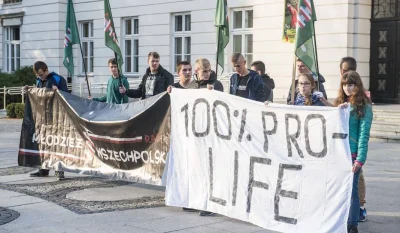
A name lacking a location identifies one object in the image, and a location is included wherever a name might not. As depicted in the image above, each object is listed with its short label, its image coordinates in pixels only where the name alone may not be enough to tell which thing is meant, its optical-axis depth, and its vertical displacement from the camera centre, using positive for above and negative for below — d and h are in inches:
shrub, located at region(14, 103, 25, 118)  1018.7 -32.6
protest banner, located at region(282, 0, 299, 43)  744.6 +75.7
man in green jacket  432.8 +2.1
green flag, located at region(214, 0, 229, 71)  443.5 +44.1
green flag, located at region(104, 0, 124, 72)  458.6 +40.7
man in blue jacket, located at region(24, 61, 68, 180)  427.2 +5.9
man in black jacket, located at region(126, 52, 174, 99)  403.5 +7.9
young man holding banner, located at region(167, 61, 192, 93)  350.9 +8.6
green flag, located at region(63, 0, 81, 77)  490.9 +43.9
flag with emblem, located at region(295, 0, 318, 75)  330.0 +28.2
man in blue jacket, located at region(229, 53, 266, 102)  341.7 +4.9
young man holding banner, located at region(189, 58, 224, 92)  335.9 +7.4
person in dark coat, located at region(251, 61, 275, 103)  436.1 +10.9
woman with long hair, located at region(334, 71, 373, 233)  267.6 -10.6
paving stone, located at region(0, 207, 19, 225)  302.7 -59.3
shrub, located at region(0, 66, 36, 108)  1215.0 +18.0
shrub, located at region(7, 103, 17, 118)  1028.5 -34.5
